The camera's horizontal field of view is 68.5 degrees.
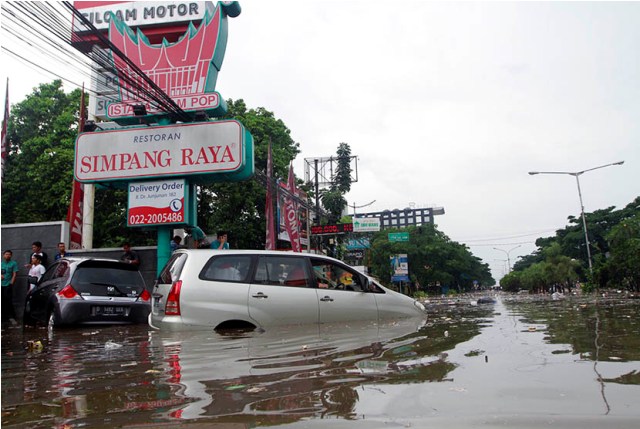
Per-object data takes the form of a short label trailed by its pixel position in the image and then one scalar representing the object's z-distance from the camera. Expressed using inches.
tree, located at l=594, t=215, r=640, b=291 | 927.7
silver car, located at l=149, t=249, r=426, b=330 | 242.1
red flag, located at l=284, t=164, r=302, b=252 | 1015.6
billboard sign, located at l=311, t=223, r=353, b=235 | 1416.1
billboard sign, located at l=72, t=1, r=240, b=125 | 585.9
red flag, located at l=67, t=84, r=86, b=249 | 629.6
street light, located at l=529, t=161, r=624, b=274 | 1319.1
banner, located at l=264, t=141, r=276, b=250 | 874.1
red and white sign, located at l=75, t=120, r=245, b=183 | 540.7
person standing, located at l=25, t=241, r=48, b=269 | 464.8
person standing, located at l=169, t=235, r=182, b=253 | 519.3
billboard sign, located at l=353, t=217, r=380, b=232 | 1985.5
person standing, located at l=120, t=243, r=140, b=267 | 496.4
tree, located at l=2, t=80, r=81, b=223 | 946.7
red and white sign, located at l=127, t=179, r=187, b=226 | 543.2
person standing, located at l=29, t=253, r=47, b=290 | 434.9
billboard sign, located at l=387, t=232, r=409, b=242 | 2159.2
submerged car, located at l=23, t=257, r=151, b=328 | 308.7
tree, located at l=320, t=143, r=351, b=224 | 1572.3
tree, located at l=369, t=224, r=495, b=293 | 2389.3
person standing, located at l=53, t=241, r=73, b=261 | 489.7
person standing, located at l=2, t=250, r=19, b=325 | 438.0
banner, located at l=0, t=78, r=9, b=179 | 624.4
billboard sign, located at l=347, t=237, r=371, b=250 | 2163.0
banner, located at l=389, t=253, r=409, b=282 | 2068.2
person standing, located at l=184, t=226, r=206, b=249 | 570.9
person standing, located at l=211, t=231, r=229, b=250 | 426.3
